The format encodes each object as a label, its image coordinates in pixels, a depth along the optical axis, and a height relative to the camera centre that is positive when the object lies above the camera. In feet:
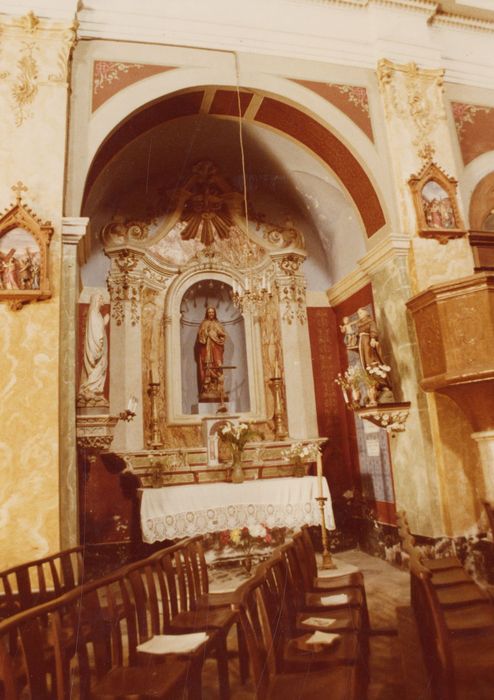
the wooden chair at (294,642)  8.44 -2.76
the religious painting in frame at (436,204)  20.57 +9.67
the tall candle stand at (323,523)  19.44 -1.80
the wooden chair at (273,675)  7.41 -2.89
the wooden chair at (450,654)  7.50 -2.94
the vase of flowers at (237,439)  22.50 +1.56
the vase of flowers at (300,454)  22.84 +0.81
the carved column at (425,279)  18.72 +6.81
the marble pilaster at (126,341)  23.81 +6.32
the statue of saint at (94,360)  17.66 +4.14
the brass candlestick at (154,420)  23.84 +2.72
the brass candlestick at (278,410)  25.45 +2.98
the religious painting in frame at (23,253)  16.10 +6.97
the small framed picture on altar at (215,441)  23.59 +1.63
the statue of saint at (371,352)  19.72 +4.15
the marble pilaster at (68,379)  15.74 +3.20
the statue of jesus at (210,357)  26.45 +5.87
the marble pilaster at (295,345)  26.11 +6.14
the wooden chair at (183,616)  8.88 -2.66
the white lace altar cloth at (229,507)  19.62 -1.05
